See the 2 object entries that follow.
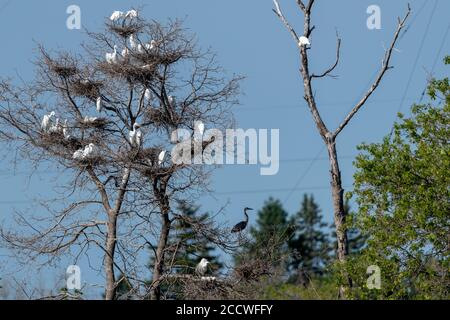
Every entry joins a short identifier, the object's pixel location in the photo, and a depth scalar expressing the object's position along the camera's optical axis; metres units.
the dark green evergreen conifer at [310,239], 71.50
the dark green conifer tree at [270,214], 76.81
